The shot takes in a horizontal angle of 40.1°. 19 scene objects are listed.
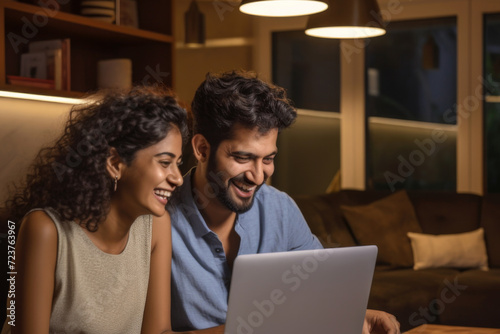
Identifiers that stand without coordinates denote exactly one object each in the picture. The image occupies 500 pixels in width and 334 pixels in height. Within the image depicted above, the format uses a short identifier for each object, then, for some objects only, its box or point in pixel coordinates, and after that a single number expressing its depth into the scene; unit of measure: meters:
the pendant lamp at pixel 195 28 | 4.89
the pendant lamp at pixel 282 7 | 2.64
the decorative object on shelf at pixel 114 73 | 3.61
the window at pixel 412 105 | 5.04
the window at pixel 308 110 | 5.57
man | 1.70
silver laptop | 1.16
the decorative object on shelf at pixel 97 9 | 3.47
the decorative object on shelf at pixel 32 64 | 3.28
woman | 1.46
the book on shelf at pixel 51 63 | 3.28
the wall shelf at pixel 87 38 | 3.11
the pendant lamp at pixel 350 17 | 2.79
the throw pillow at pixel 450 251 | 4.08
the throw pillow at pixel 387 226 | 4.13
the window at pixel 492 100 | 4.88
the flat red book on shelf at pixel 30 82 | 3.02
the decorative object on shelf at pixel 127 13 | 3.74
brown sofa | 3.56
